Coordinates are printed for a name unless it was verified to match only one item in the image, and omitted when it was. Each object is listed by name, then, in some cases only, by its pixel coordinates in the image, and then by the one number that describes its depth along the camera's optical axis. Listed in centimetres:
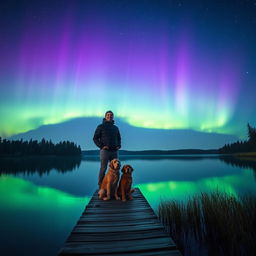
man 597
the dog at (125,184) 511
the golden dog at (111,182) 498
